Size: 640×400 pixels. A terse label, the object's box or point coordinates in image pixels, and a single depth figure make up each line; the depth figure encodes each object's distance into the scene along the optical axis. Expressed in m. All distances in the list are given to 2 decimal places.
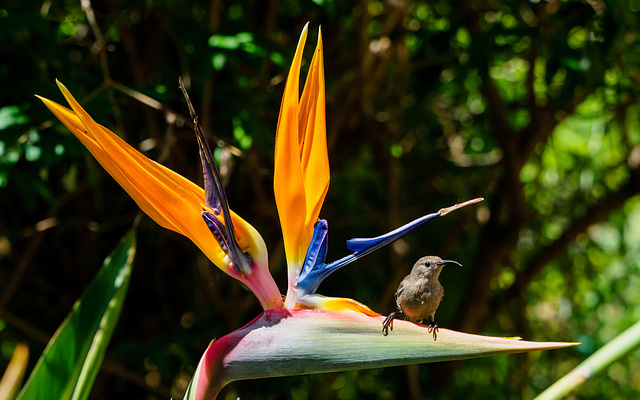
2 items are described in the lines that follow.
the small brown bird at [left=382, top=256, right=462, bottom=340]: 2.27
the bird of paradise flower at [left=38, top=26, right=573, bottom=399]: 2.23
